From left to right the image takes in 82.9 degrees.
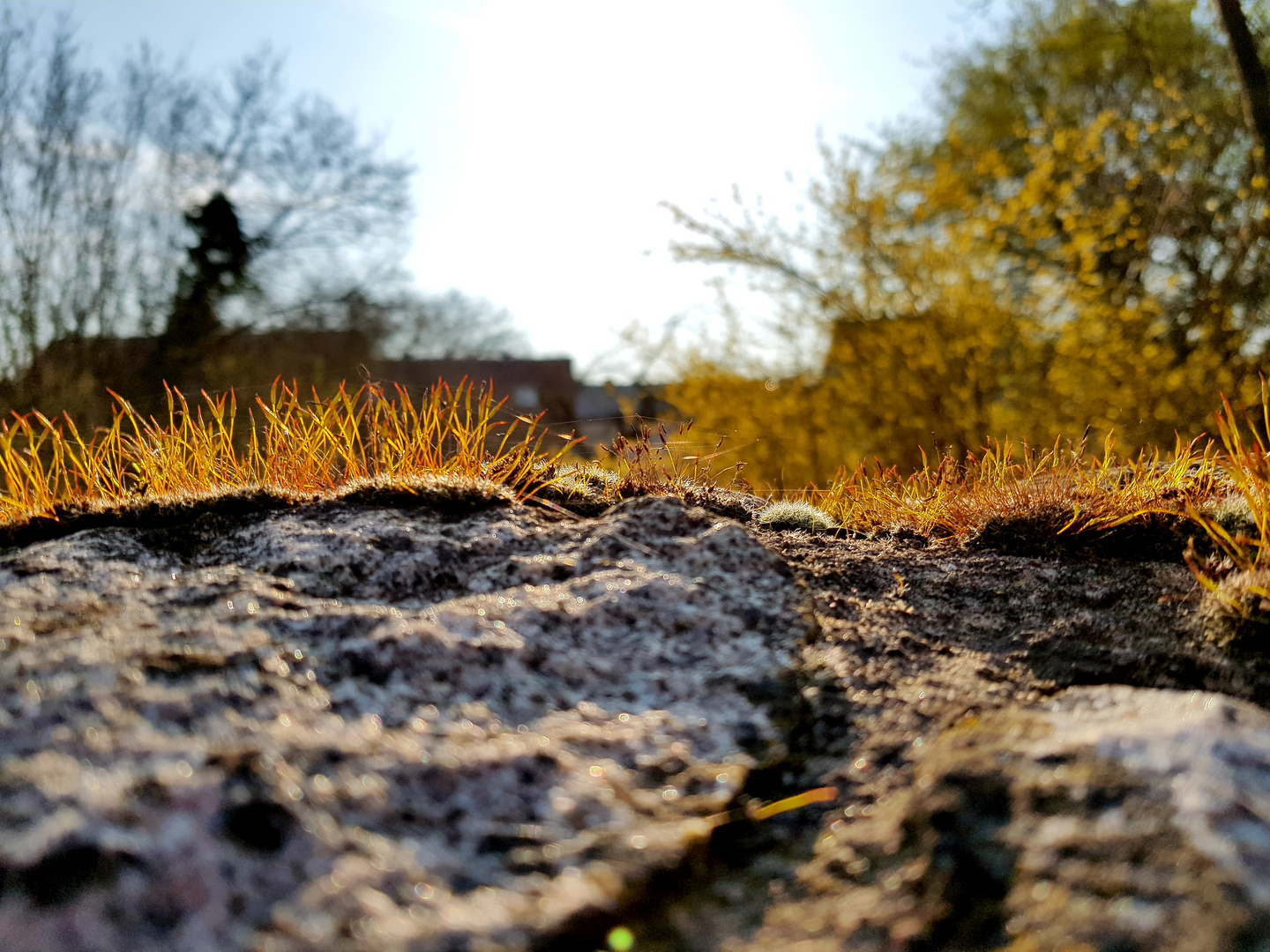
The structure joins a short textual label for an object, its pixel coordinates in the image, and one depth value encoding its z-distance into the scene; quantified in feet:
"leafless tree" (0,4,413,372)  24.81
